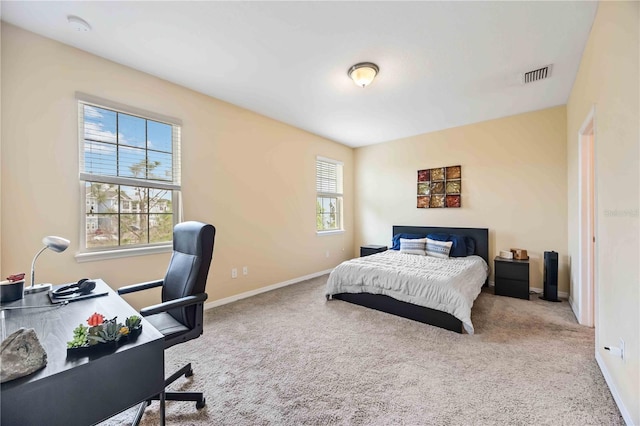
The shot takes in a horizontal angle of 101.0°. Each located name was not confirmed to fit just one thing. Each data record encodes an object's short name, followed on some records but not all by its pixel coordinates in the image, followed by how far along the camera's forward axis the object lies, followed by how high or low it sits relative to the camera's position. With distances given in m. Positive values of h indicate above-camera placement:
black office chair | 1.60 -0.52
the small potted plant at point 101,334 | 0.96 -0.46
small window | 5.11 +0.37
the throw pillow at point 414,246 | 4.27 -0.55
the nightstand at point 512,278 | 3.56 -0.90
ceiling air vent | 2.72 +1.47
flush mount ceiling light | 2.60 +1.42
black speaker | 3.44 -0.86
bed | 2.63 -0.89
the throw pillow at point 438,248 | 4.05 -0.56
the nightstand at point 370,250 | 4.93 -0.70
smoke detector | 2.04 +1.51
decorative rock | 0.79 -0.45
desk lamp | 1.61 -0.20
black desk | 0.79 -0.57
